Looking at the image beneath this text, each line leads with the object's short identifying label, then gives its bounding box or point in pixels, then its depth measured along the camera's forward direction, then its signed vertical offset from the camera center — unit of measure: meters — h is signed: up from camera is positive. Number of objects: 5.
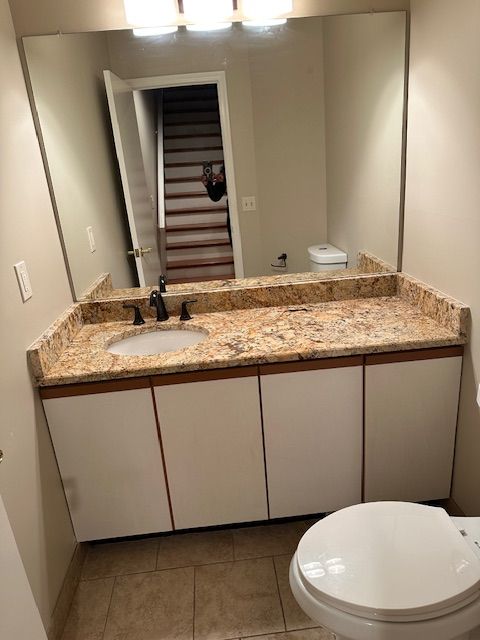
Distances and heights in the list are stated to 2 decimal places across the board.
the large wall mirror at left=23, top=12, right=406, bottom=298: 1.73 +0.11
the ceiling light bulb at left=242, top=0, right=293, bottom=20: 1.65 +0.57
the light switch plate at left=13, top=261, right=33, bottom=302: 1.40 -0.27
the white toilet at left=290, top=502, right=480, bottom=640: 1.00 -0.93
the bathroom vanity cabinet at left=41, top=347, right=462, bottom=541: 1.55 -0.93
